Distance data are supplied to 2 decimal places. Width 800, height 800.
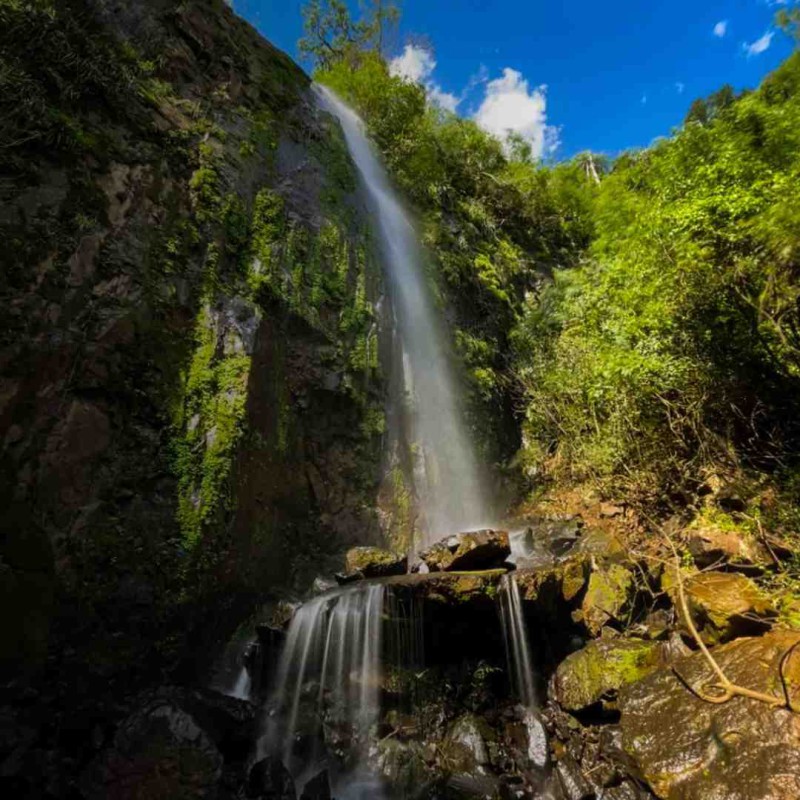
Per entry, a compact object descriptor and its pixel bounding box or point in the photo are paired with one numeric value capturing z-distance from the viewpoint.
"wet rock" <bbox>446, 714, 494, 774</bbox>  5.37
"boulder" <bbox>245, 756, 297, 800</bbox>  4.66
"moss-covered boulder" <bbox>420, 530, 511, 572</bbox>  7.25
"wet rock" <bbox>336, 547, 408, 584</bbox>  7.34
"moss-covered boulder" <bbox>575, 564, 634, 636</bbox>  6.80
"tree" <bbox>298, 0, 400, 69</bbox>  22.44
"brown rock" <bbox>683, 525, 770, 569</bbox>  6.26
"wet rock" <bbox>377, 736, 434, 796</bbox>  5.15
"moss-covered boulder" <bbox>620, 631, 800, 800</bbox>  4.15
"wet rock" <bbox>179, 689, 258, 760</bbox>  4.93
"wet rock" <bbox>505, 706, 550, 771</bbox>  5.46
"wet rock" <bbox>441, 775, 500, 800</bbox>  4.98
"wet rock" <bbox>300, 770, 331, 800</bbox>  4.77
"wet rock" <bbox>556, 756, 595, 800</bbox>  4.93
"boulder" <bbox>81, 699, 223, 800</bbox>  4.13
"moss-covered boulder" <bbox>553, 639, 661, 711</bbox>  5.81
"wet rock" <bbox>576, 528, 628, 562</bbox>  7.84
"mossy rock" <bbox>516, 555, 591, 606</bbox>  6.61
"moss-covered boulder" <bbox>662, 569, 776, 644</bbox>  5.32
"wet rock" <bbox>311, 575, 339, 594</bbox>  7.55
